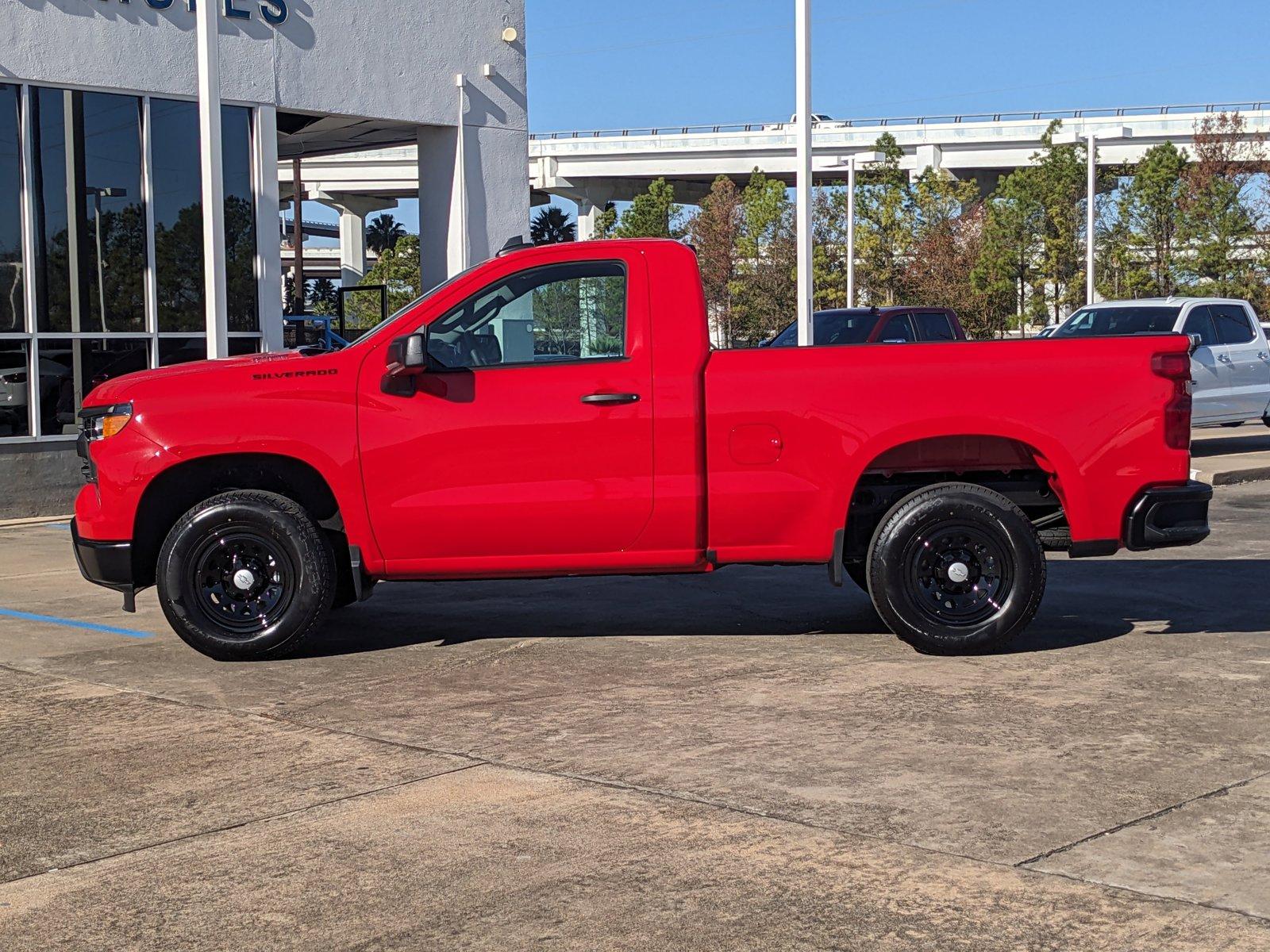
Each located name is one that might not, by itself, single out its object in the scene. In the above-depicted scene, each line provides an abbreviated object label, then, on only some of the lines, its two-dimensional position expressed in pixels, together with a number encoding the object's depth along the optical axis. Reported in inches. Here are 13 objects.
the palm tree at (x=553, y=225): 4943.4
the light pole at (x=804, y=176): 647.1
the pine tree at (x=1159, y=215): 2123.5
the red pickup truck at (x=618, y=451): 318.7
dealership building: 655.8
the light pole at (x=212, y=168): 577.9
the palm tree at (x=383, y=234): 5226.4
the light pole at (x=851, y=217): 1861.5
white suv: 832.9
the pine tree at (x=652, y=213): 2684.5
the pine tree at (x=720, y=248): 2566.4
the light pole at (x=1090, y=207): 1620.3
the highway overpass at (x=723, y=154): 2652.6
